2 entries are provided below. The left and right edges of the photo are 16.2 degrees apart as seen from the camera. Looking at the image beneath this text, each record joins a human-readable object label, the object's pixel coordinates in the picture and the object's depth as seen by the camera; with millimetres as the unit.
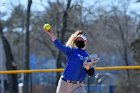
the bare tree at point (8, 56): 34472
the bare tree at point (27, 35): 32350
